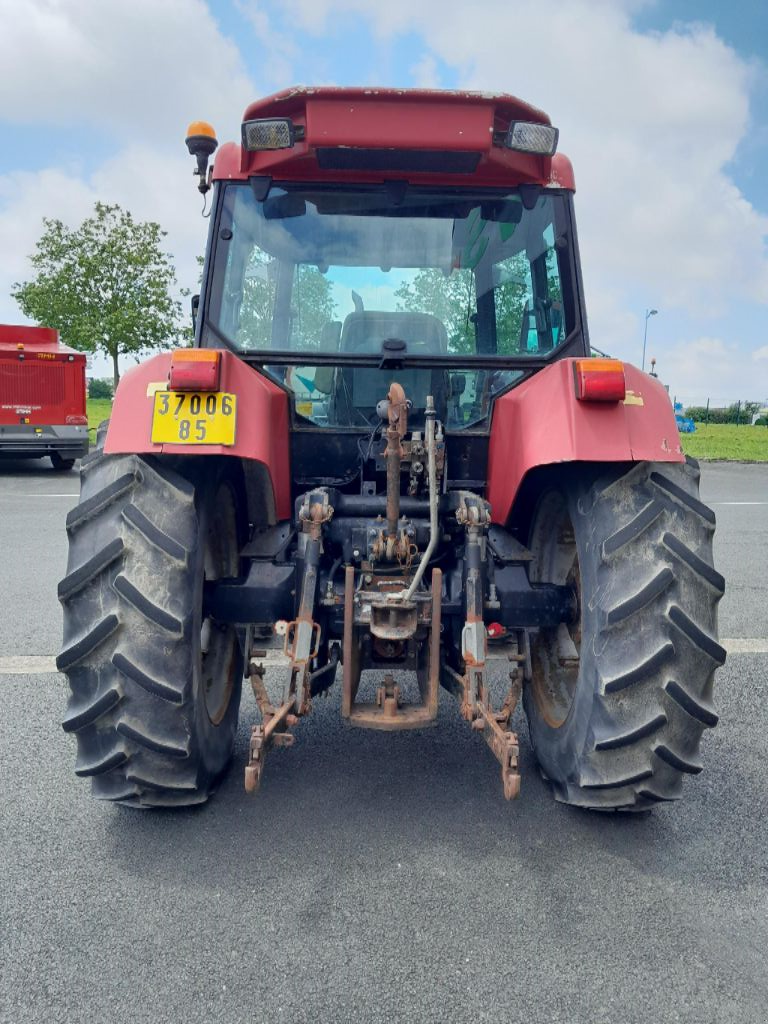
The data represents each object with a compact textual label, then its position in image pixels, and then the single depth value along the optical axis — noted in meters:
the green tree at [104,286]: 28.44
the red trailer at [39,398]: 14.45
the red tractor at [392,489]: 2.64
